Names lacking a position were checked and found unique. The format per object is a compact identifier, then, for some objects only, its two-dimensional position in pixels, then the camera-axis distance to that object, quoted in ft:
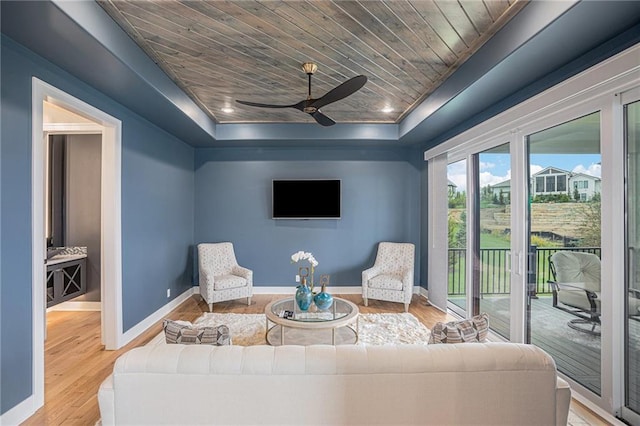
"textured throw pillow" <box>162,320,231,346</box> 5.47
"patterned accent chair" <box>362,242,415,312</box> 14.69
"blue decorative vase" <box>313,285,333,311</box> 10.53
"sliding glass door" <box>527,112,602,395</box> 7.67
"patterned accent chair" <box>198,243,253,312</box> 14.55
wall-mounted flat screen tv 17.44
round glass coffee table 9.60
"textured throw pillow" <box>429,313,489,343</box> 5.65
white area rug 11.19
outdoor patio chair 7.64
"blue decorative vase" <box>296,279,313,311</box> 10.52
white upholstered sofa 4.22
